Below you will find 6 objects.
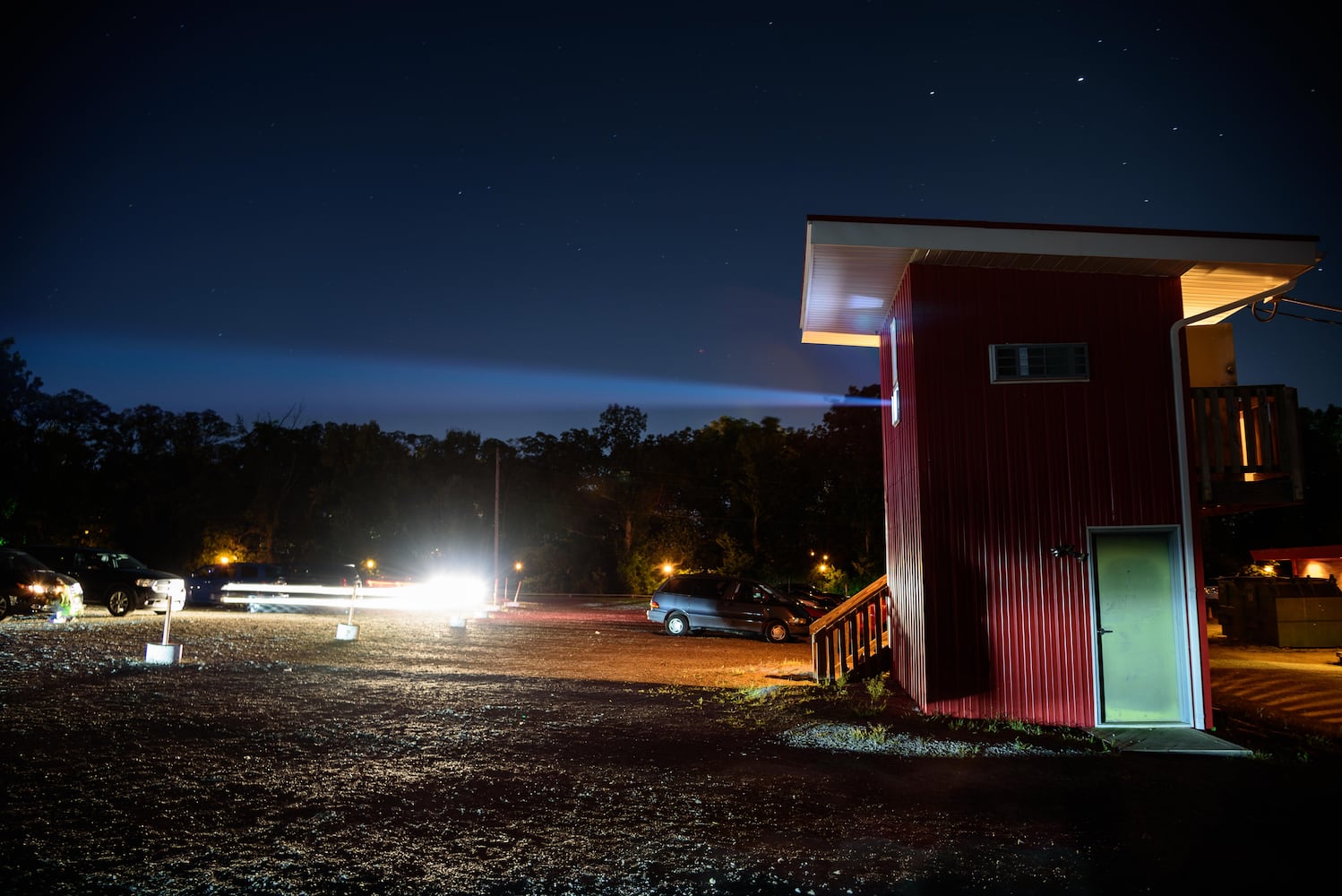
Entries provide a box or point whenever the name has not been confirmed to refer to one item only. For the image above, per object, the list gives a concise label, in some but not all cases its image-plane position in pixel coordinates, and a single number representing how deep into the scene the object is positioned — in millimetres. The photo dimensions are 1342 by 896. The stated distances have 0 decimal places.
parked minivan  20578
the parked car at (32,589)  20062
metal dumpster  20984
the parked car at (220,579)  29688
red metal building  10328
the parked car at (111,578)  23047
